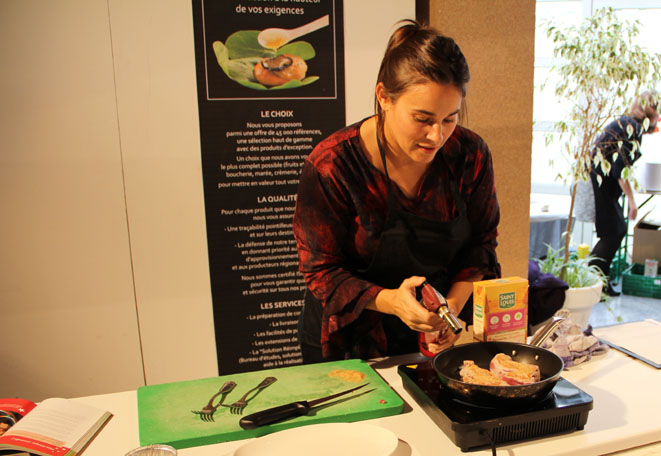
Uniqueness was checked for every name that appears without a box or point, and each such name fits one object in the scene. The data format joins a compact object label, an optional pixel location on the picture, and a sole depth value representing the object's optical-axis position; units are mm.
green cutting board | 1117
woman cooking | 1371
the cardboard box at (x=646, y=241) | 4766
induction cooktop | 1041
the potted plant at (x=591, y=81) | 3547
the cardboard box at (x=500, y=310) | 1274
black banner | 2322
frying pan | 1047
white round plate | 1029
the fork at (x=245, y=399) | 1196
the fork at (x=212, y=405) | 1181
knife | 1124
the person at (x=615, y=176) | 4039
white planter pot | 3490
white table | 1065
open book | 1050
